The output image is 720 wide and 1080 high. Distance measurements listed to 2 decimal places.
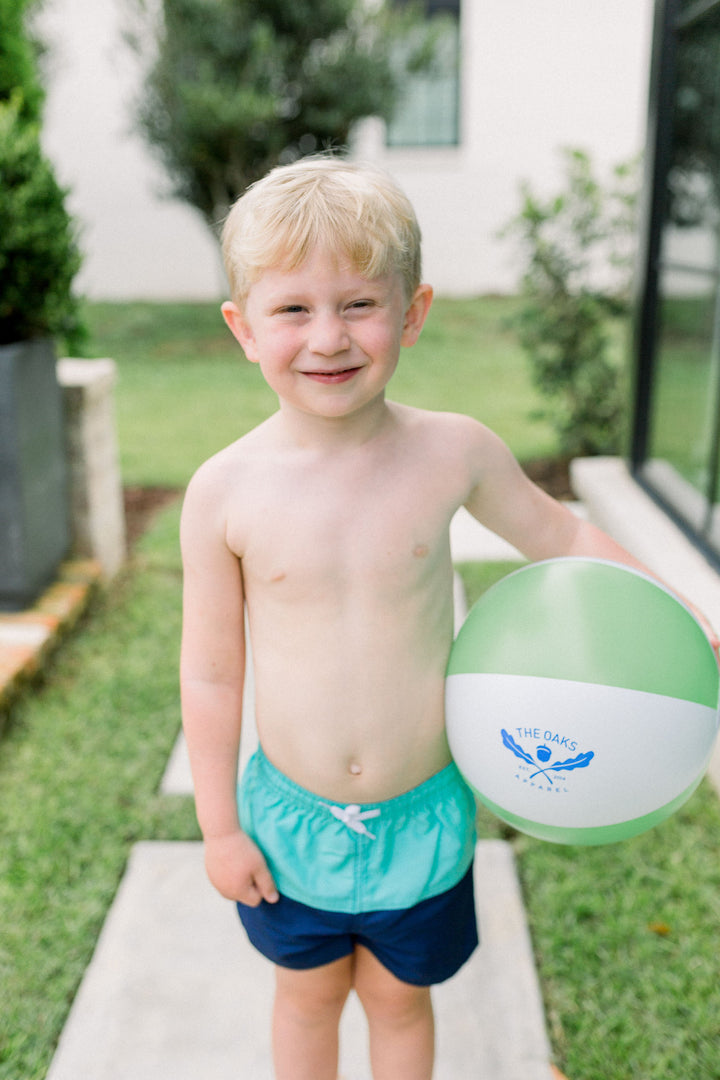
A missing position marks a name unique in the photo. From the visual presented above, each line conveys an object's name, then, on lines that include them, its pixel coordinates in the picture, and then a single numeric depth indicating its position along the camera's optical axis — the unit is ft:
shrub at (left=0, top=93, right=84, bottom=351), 11.50
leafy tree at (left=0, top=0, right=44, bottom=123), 13.35
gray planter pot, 11.48
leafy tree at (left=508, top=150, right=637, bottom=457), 19.60
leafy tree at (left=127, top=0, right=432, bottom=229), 34.35
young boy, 4.02
